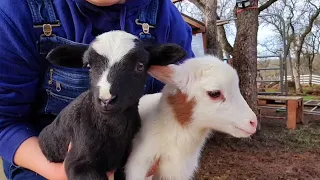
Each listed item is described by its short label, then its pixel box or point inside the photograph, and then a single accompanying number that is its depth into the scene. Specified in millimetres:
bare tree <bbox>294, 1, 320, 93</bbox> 16328
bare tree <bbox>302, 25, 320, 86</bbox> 19078
